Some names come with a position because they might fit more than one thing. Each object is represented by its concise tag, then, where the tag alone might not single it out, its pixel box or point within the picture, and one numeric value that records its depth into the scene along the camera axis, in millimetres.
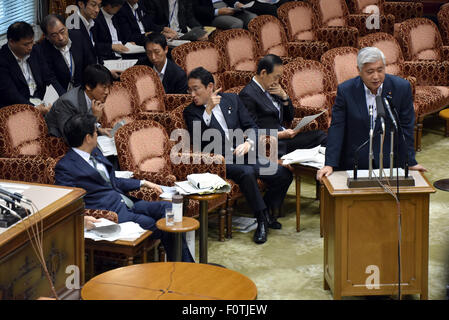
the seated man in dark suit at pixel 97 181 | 9133
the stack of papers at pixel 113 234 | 9000
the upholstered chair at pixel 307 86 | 13336
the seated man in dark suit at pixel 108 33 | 14461
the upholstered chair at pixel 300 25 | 16234
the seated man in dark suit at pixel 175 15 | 16187
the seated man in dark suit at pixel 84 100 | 10961
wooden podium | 8523
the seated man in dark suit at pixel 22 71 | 11858
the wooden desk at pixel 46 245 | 6832
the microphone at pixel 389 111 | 7598
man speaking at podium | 9156
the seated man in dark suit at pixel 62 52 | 12789
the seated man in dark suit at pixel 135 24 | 15242
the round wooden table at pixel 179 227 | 8602
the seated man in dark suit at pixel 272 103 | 12219
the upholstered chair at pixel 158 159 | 10516
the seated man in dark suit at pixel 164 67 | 13406
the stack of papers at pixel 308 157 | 11492
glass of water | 8758
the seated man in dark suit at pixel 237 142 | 11266
